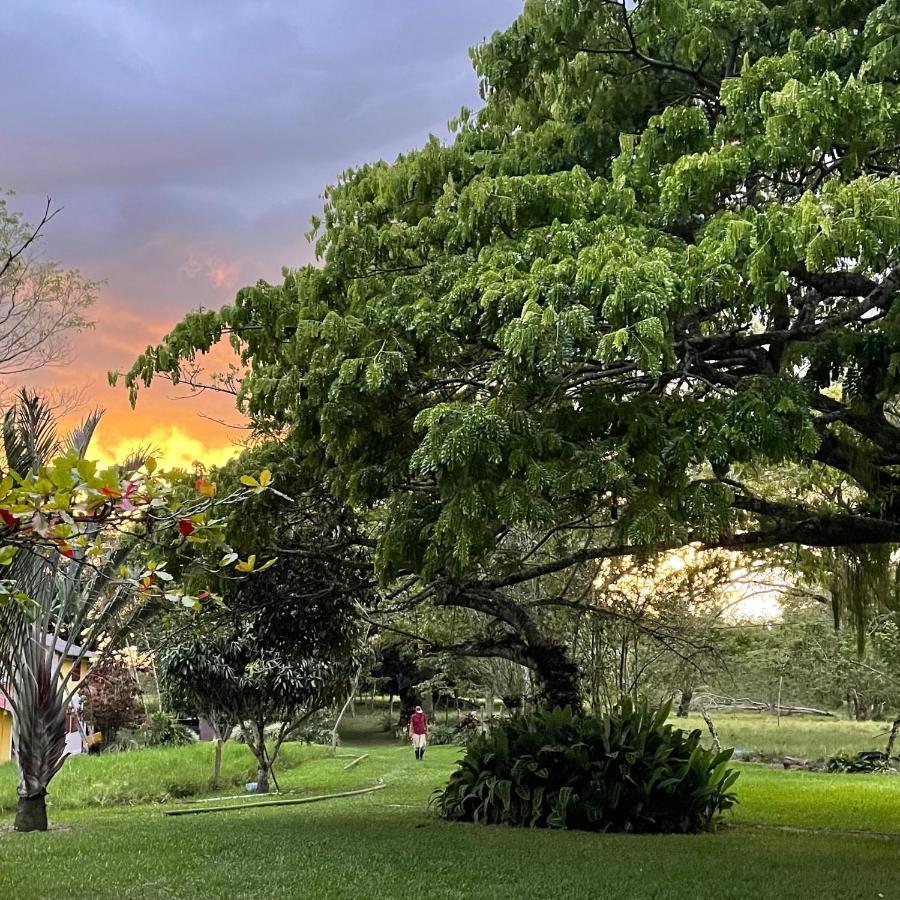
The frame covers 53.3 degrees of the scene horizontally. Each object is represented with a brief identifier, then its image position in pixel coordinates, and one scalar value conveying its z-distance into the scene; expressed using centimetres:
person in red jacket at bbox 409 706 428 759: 2155
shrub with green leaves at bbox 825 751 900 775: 1816
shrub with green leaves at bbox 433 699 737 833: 855
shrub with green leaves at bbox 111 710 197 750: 2314
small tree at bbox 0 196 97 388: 1115
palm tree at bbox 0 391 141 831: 883
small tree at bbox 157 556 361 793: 942
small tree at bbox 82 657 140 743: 2417
